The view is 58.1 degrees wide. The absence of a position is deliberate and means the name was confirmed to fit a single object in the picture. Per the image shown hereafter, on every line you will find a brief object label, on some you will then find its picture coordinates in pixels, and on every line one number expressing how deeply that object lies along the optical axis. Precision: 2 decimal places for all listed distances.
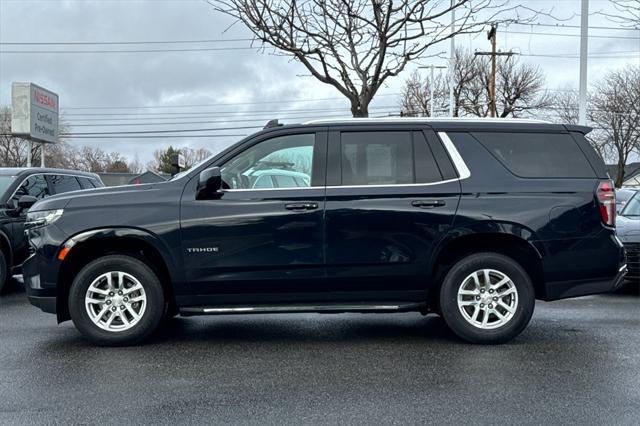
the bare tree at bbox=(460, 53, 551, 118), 42.59
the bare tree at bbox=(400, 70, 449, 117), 41.16
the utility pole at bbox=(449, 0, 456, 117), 12.09
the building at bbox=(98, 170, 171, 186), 54.72
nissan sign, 24.30
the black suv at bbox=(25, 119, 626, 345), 5.03
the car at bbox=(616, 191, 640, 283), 7.85
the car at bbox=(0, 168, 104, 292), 7.79
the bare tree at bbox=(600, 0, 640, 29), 10.53
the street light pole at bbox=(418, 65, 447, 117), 28.18
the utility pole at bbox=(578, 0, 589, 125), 13.10
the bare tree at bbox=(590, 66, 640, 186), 38.47
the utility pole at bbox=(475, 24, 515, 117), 31.28
